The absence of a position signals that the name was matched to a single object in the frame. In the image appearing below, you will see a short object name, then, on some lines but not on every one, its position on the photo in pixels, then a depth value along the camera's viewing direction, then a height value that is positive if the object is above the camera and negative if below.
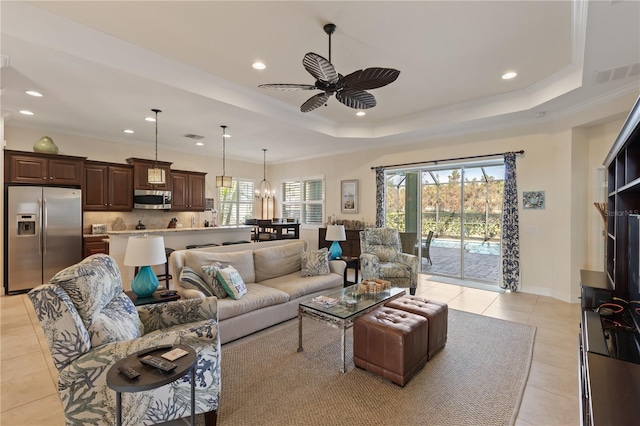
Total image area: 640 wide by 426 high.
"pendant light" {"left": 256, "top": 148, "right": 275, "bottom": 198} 8.91 +0.82
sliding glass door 5.67 -0.04
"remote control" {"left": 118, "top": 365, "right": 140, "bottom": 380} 1.49 -0.84
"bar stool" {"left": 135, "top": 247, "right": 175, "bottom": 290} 4.92 -1.13
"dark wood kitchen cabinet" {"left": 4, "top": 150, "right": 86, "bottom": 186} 4.94 +0.82
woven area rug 2.04 -1.43
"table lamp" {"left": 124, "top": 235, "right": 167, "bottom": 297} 2.74 -0.44
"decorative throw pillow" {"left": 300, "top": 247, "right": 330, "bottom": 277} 4.30 -0.76
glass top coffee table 2.71 -0.96
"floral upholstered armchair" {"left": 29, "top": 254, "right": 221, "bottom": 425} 1.63 -0.82
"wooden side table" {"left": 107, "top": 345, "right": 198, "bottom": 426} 1.45 -0.86
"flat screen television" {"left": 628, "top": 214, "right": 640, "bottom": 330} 2.18 -0.41
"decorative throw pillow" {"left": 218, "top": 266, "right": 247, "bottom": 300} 3.22 -0.79
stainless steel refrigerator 4.89 -0.35
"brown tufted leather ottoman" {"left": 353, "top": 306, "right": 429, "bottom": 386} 2.37 -1.12
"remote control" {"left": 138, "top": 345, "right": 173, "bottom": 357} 1.72 -0.83
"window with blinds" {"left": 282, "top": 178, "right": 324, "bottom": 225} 8.30 +0.41
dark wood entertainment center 1.31 -0.83
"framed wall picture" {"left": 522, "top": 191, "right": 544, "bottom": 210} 4.95 +0.24
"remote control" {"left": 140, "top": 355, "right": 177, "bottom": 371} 1.55 -0.82
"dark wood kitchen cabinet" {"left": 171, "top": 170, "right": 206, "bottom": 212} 7.14 +0.60
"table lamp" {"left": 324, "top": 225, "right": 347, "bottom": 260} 5.12 -0.42
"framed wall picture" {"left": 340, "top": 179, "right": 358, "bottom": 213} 7.32 +0.46
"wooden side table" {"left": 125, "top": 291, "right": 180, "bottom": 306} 2.72 -0.83
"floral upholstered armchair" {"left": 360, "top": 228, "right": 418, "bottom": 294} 4.79 -0.79
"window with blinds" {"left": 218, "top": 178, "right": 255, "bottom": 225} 8.48 +0.34
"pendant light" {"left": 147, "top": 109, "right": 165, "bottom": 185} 4.96 +0.65
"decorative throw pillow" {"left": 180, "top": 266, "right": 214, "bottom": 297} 3.16 -0.76
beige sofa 3.13 -0.94
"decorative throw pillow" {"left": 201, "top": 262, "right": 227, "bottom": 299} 3.24 -0.77
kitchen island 4.41 -0.47
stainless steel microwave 6.49 +0.33
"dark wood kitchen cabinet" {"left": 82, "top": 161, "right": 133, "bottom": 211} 5.90 +0.57
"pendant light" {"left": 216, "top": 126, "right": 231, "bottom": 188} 6.36 +0.72
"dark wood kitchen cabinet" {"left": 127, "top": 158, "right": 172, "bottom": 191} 6.48 +0.97
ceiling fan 2.54 +1.28
